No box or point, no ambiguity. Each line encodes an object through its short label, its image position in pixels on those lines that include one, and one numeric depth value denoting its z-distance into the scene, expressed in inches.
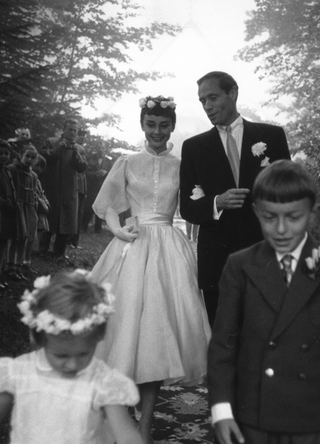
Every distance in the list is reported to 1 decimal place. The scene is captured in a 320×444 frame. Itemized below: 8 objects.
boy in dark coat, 82.5
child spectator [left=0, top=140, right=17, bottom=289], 257.8
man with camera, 369.1
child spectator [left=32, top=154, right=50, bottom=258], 316.8
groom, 136.2
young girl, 79.4
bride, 142.1
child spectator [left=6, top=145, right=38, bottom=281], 286.4
